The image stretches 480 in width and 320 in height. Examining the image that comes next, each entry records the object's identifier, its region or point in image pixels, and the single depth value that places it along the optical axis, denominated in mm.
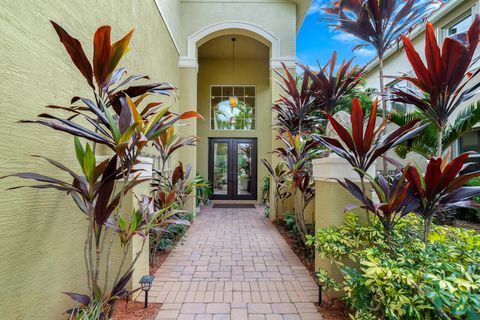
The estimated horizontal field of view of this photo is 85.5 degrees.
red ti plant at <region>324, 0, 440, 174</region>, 2670
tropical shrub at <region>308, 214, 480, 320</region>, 1320
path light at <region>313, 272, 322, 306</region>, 2358
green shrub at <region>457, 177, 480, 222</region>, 5430
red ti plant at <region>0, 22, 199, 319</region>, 1544
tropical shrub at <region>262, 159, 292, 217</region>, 5038
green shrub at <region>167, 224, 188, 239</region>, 4266
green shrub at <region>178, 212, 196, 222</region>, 5426
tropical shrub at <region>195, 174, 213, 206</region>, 7707
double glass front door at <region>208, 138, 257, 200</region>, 9180
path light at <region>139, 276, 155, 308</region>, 2261
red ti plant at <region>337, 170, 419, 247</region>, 1823
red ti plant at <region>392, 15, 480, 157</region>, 1771
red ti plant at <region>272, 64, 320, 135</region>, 4148
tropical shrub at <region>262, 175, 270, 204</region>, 8177
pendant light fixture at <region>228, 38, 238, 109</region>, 7238
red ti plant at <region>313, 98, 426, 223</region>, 1924
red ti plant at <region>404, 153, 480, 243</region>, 1710
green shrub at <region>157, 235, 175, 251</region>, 3832
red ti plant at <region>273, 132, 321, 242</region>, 3801
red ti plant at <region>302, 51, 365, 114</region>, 3445
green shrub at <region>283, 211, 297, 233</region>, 4641
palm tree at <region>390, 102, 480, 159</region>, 3727
